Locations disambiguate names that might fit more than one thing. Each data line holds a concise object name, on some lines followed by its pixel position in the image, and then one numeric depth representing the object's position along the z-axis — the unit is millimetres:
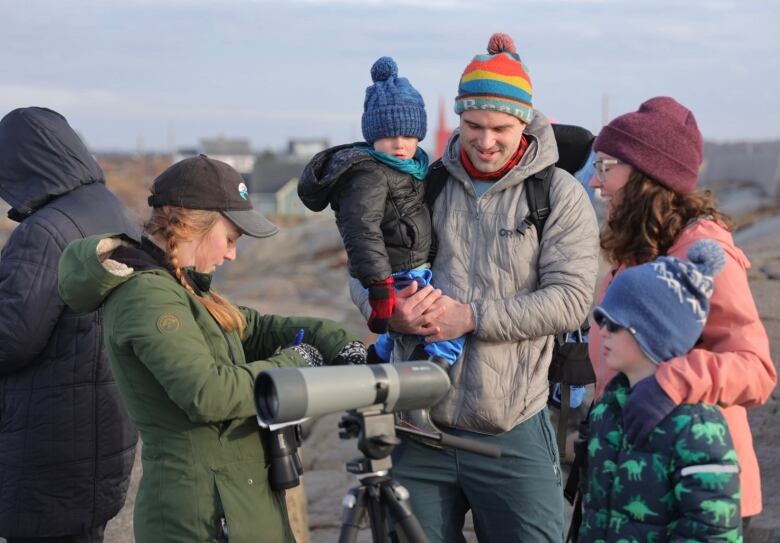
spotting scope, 2064
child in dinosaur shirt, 2209
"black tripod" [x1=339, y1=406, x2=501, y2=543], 2166
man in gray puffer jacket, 2912
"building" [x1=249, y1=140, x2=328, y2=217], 58438
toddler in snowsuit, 2990
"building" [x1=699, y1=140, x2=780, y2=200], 21734
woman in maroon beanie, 2285
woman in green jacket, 2609
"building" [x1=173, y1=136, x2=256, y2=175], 93562
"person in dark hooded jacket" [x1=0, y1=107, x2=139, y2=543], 3359
